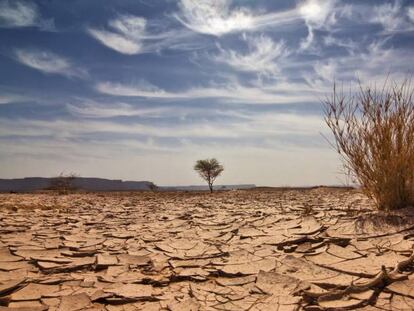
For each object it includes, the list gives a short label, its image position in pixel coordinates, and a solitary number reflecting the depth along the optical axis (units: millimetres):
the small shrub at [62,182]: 19597
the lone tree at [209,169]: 32219
